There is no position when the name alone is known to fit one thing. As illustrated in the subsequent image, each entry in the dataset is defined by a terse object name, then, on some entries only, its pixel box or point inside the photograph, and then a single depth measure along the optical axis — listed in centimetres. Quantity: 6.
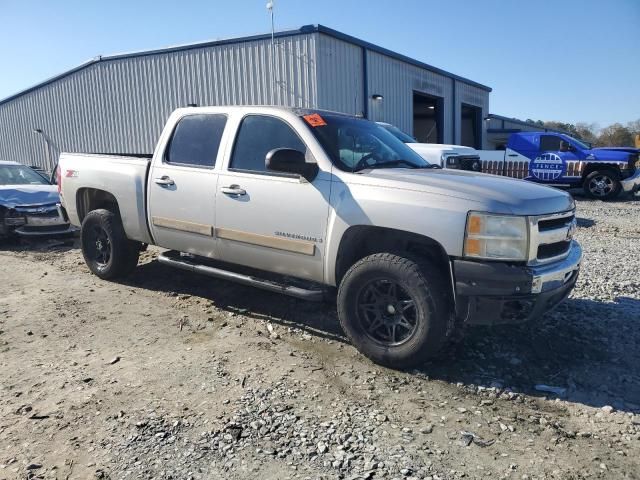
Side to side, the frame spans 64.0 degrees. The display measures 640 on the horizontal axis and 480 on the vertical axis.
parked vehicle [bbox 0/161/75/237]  885
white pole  1573
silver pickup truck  348
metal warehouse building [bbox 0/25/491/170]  1588
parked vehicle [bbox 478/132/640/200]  1472
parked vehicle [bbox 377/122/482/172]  1042
